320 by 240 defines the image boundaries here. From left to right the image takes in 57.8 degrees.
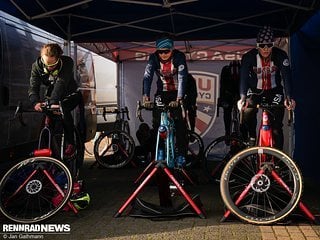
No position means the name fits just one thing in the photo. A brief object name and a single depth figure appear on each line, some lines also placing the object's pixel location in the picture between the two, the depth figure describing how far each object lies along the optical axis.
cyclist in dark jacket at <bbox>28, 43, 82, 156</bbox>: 3.23
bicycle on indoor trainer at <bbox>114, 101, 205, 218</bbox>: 3.02
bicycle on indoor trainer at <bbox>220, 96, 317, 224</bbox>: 2.78
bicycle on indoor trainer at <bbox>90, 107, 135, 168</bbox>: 5.79
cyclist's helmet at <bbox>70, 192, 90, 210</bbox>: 3.26
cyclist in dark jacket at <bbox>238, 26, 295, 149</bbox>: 3.24
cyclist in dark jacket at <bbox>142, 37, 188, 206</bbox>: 3.47
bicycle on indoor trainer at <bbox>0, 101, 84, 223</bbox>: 2.96
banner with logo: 7.12
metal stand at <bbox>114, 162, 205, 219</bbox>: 3.00
